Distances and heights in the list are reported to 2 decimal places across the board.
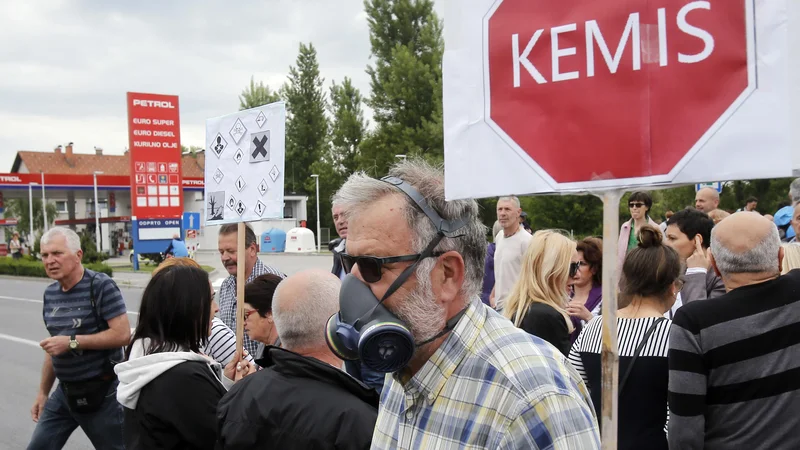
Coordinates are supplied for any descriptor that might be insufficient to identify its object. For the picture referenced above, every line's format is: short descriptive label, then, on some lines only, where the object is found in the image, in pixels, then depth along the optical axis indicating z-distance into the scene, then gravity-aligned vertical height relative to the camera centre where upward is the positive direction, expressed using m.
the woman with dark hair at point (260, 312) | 3.78 -0.50
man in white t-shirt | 6.87 -0.33
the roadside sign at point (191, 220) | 36.05 +0.29
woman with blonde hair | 3.90 -0.46
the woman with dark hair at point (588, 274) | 4.68 -0.42
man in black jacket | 2.36 -0.65
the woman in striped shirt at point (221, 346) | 4.10 -0.74
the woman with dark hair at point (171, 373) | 2.95 -0.66
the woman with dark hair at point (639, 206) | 6.52 +0.06
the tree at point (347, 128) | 55.25 +7.60
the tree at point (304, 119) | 62.59 +9.63
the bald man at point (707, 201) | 6.98 +0.10
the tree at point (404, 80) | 46.72 +9.82
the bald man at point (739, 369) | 2.50 -0.59
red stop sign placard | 1.50 +0.32
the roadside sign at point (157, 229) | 26.94 -0.11
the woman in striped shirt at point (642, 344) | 2.77 -0.56
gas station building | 43.25 +2.60
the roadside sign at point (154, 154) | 26.11 +2.86
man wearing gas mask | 1.43 -0.29
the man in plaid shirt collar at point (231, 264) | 4.95 -0.31
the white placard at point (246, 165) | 4.52 +0.41
